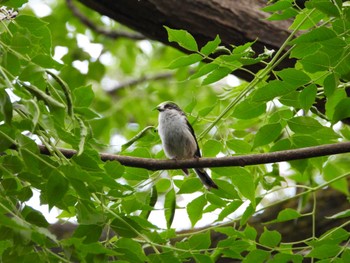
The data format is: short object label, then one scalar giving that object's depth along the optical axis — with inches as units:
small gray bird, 350.9
